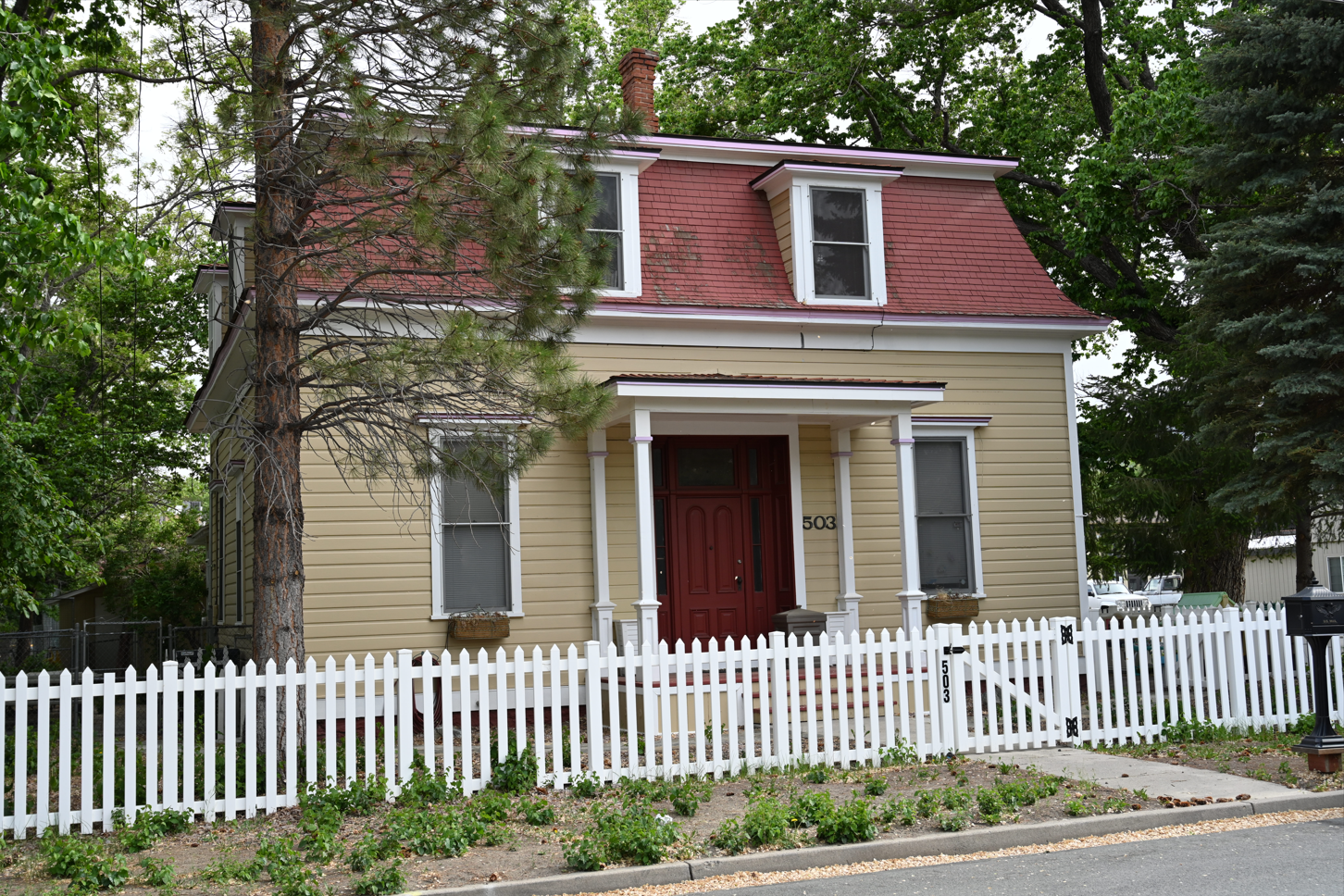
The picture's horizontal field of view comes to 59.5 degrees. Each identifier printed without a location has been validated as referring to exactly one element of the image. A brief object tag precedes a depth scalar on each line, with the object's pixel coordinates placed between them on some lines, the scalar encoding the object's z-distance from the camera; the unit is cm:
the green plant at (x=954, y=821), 767
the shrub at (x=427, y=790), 870
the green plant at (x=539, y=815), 802
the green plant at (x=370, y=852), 686
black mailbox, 959
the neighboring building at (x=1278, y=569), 3666
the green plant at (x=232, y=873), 668
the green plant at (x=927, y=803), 800
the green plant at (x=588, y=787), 907
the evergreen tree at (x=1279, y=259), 1288
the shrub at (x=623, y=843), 688
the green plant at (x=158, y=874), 662
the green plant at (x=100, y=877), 654
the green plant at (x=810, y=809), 763
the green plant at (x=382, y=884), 639
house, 1353
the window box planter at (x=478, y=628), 1342
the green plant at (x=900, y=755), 1018
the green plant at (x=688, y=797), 817
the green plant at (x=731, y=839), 721
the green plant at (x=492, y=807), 805
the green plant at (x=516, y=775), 903
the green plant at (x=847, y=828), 741
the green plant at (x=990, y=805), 784
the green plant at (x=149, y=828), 764
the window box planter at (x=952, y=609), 1524
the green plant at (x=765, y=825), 732
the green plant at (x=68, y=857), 682
